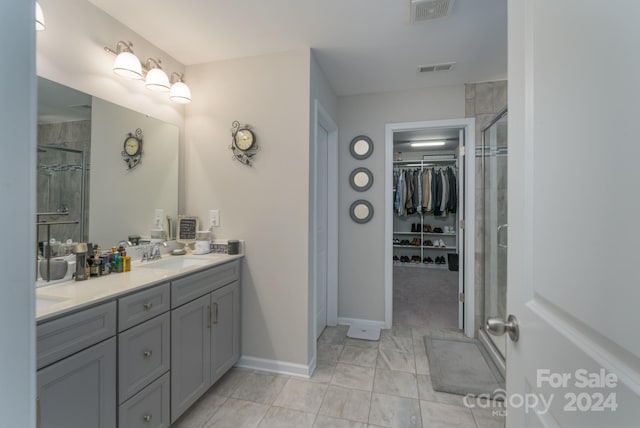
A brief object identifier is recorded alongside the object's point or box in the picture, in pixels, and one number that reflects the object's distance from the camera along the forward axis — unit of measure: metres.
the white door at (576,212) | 0.40
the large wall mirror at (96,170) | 1.54
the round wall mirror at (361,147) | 3.18
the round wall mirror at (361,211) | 3.18
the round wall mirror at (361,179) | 3.18
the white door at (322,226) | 2.94
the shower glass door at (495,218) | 2.43
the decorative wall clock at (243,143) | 2.32
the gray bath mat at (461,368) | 2.08
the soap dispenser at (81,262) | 1.54
